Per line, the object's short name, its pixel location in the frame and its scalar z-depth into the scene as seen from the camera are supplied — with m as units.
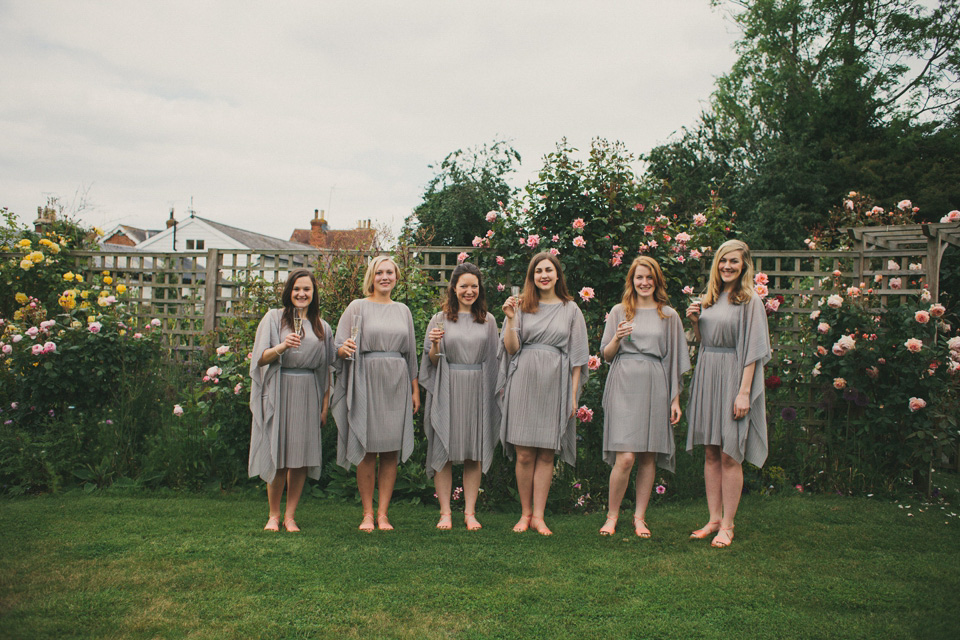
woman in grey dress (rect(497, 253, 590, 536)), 4.21
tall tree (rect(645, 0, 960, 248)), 18.80
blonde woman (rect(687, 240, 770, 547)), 3.98
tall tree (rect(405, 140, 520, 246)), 17.33
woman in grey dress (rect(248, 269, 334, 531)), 4.14
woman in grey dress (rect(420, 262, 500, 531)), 4.32
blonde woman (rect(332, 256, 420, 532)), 4.23
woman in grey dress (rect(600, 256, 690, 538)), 4.14
